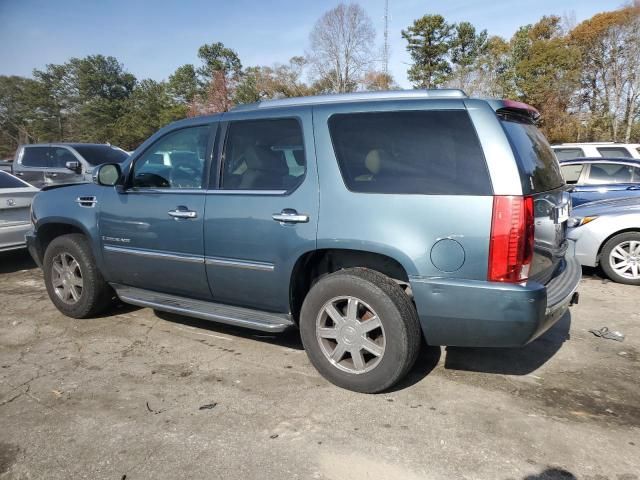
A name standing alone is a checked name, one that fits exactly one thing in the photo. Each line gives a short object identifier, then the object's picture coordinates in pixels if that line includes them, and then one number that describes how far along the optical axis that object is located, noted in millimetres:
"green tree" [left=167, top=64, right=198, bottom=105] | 53666
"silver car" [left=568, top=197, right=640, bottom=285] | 5715
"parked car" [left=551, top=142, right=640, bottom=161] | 10164
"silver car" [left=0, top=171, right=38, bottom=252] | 6316
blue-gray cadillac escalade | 2631
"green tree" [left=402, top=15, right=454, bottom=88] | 44438
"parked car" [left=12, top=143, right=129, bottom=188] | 10133
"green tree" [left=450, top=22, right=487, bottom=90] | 44375
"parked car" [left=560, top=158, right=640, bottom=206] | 7783
